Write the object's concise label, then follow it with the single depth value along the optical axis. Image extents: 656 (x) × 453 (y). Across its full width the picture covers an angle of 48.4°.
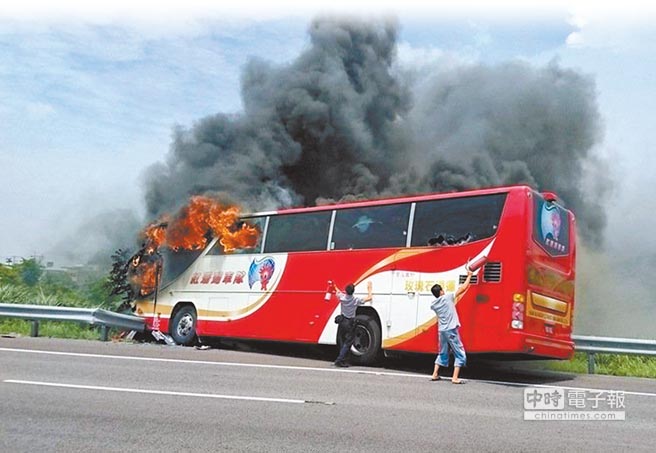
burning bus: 10.73
